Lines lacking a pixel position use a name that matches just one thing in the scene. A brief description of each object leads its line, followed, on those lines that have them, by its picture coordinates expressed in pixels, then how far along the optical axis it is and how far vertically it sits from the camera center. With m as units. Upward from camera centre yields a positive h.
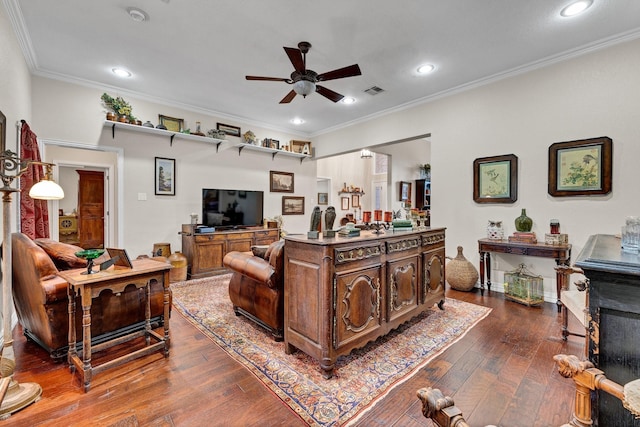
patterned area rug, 1.72 -1.17
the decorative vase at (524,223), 3.58 -0.17
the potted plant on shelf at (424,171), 8.58 +1.19
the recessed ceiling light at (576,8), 2.51 +1.85
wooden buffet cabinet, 1.96 -0.63
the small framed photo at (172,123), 4.78 +1.51
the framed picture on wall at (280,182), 6.28 +0.64
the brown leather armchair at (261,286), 2.41 -0.71
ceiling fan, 2.80 +1.42
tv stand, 4.63 -0.65
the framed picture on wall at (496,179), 3.78 +0.43
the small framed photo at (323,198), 8.94 +0.37
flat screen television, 5.20 +0.03
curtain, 2.89 +0.09
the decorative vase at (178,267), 4.40 -0.91
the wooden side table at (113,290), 1.84 -0.60
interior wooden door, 7.16 -0.01
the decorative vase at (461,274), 3.92 -0.90
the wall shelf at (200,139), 4.30 +1.27
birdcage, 3.41 -0.98
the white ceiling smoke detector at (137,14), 2.64 +1.87
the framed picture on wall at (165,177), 4.79 +0.57
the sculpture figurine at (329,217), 2.28 -0.06
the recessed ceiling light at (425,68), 3.67 +1.87
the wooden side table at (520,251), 3.19 -0.50
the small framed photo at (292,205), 6.53 +0.11
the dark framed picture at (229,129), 5.49 +1.61
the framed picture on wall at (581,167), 3.12 +0.49
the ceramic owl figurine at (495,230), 3.82 -0.28
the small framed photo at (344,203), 9.27 +0.22
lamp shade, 2.06 +0.14
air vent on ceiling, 4.32 +1.87
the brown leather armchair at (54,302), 2.06 -0.75
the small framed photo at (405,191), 8.05 +0.54
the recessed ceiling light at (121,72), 3.78 +1.89
